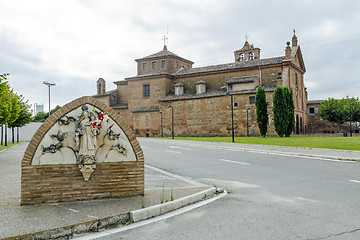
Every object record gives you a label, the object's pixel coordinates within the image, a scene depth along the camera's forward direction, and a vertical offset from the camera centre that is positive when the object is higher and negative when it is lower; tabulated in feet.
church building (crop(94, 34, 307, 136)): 153.89 +23.92
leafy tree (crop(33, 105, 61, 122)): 308.52 +18.70
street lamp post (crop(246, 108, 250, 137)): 150.56 +5.25
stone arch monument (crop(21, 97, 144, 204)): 18.54 -1.65
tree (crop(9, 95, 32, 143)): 122.11 +7.47
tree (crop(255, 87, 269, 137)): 129.39 +8.59
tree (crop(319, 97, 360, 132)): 181.16 +11.28
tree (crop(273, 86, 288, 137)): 127.34 +7.88
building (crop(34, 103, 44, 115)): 479.29 +43.15
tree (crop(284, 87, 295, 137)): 129.39 +7.98
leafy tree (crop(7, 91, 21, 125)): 89.24 +7.64
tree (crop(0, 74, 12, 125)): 50.77 +7.60
